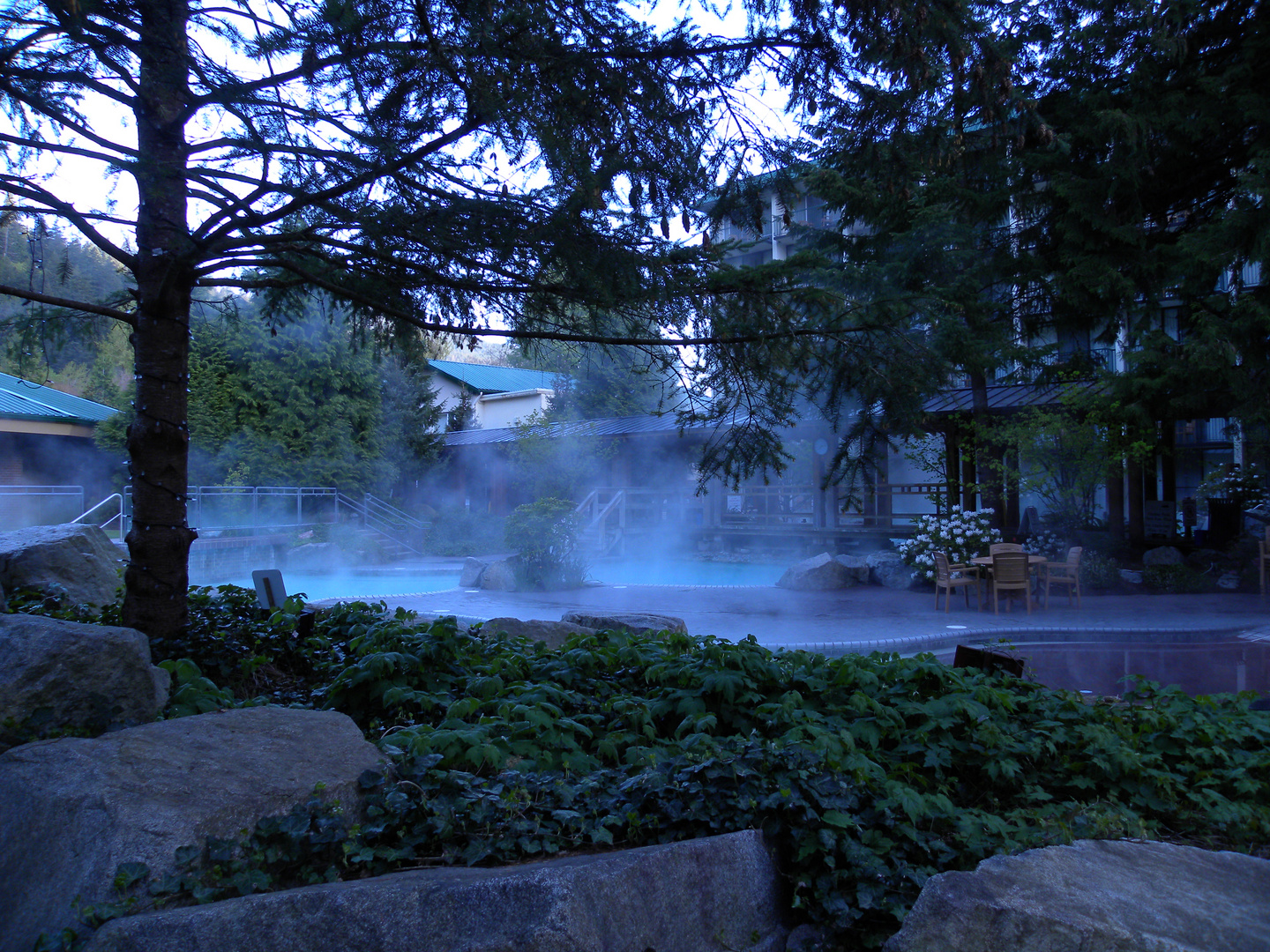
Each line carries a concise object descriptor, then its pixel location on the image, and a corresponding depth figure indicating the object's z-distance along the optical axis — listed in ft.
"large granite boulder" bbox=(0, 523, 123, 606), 18.49
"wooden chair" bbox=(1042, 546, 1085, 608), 31.83
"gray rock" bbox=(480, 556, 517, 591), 40.27
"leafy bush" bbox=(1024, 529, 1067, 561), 39.75
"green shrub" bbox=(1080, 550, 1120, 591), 37.32
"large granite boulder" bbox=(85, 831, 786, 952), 5.45
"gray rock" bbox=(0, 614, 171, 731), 9.05
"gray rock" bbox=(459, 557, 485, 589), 42.01
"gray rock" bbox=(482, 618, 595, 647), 17.61
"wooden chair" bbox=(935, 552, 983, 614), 31.60
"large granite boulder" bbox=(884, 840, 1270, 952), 5.30
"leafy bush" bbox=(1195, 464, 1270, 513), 40.98
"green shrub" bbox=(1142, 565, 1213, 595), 35.60
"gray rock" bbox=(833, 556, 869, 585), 40.81
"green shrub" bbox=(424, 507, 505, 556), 63.31
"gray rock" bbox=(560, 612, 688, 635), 20.43
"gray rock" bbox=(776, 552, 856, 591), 39.99
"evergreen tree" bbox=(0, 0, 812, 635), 11.12
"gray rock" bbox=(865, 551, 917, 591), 39.11
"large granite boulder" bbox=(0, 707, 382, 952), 6.15
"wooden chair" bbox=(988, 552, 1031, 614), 30.71
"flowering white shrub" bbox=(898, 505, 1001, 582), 36.65
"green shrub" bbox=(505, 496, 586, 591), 39.75
